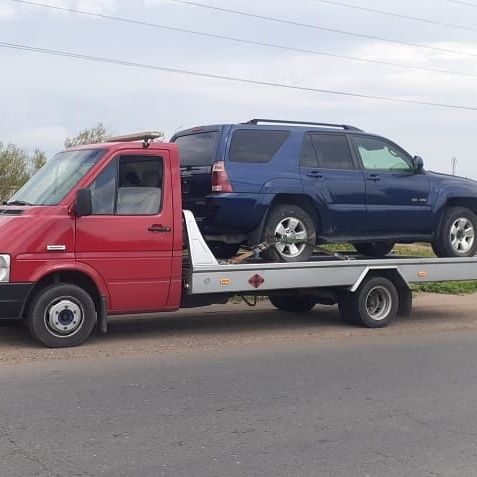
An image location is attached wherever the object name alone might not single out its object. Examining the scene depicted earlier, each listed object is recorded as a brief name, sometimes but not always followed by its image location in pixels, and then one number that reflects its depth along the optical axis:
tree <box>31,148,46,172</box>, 31.59
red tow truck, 8.08
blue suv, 9.23
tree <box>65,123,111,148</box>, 34.00
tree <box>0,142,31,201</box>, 29.97
